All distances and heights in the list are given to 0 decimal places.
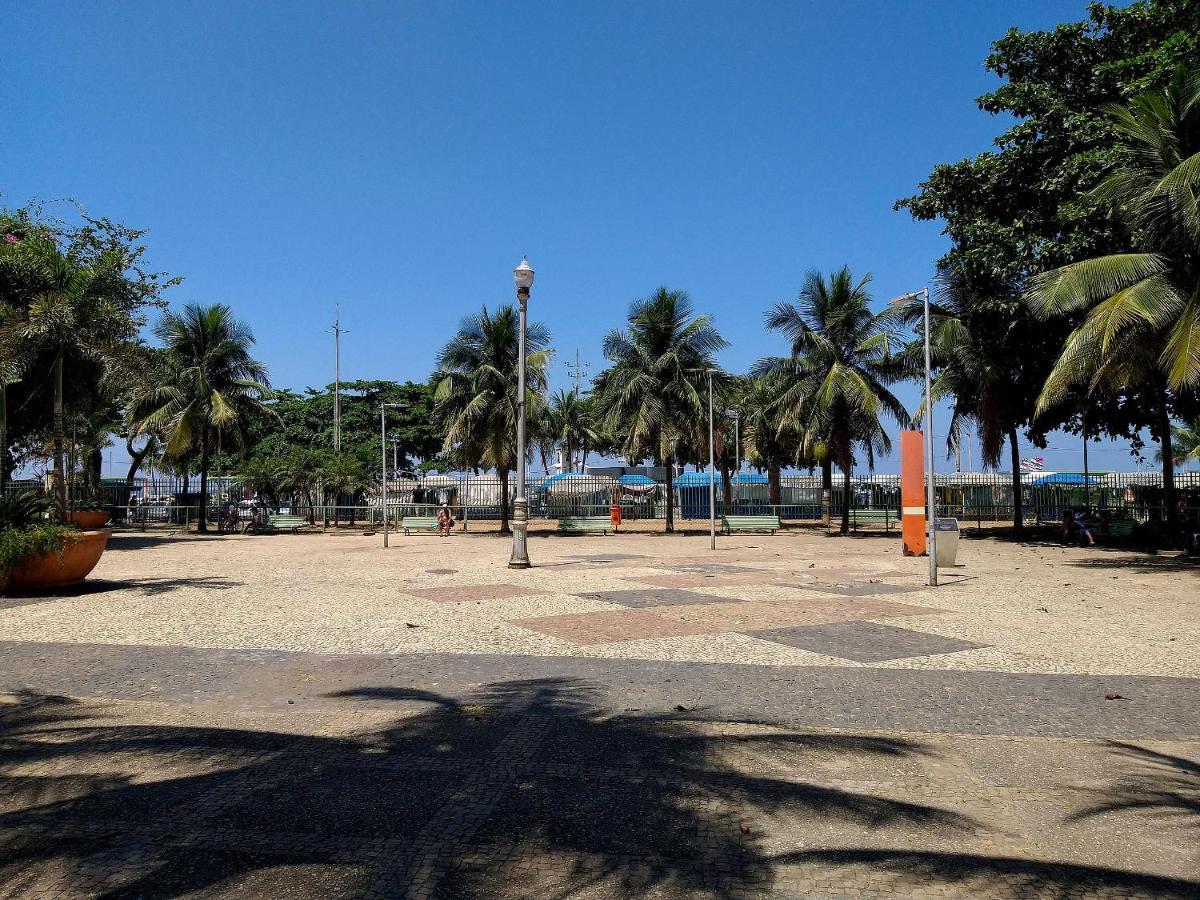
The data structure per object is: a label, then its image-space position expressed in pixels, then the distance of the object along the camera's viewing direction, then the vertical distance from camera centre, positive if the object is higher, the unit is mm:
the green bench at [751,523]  33344 -1434
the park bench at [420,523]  35312 -1252
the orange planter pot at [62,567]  12430 -988
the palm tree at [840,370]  31234 +4280
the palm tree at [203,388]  34844 +4589
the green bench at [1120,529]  27078 -1586
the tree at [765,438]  46556 +2780
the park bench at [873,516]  36116 -1379
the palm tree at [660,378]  33406 +4367
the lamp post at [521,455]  17281 +738
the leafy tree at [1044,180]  22250 +9002
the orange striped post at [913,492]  21438 -226
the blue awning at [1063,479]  47684 +56
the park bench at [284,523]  37906 -1216
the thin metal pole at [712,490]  24709 -90
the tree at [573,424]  71188 +5476
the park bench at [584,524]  35094 -1432
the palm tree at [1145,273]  15680 +4050
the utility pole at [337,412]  53388 +5380
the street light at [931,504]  14677 -374
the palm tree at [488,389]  32750 +3994
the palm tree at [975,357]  27859 +4269
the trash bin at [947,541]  16703 -1148
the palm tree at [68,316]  15055 +3307
